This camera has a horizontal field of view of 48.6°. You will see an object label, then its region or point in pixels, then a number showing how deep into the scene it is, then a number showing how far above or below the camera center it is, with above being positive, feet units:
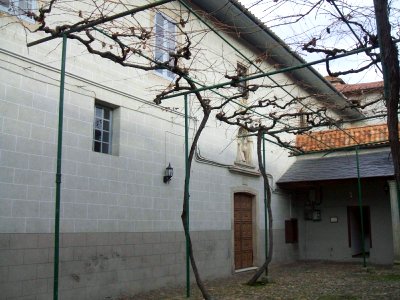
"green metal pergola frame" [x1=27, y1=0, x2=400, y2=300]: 15.51 +6.56
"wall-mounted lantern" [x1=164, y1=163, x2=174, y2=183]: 29.35 +3.16
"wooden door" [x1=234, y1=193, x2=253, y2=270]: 38.22 -0.79
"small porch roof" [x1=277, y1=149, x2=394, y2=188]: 42.34 +5.35
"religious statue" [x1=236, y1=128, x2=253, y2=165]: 40.01 +6.62
